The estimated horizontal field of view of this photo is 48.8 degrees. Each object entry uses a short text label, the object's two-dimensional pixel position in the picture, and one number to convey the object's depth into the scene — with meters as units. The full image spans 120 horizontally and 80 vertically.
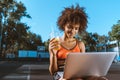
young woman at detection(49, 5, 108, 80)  1.33
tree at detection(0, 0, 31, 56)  24.58
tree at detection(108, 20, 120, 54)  24.21
